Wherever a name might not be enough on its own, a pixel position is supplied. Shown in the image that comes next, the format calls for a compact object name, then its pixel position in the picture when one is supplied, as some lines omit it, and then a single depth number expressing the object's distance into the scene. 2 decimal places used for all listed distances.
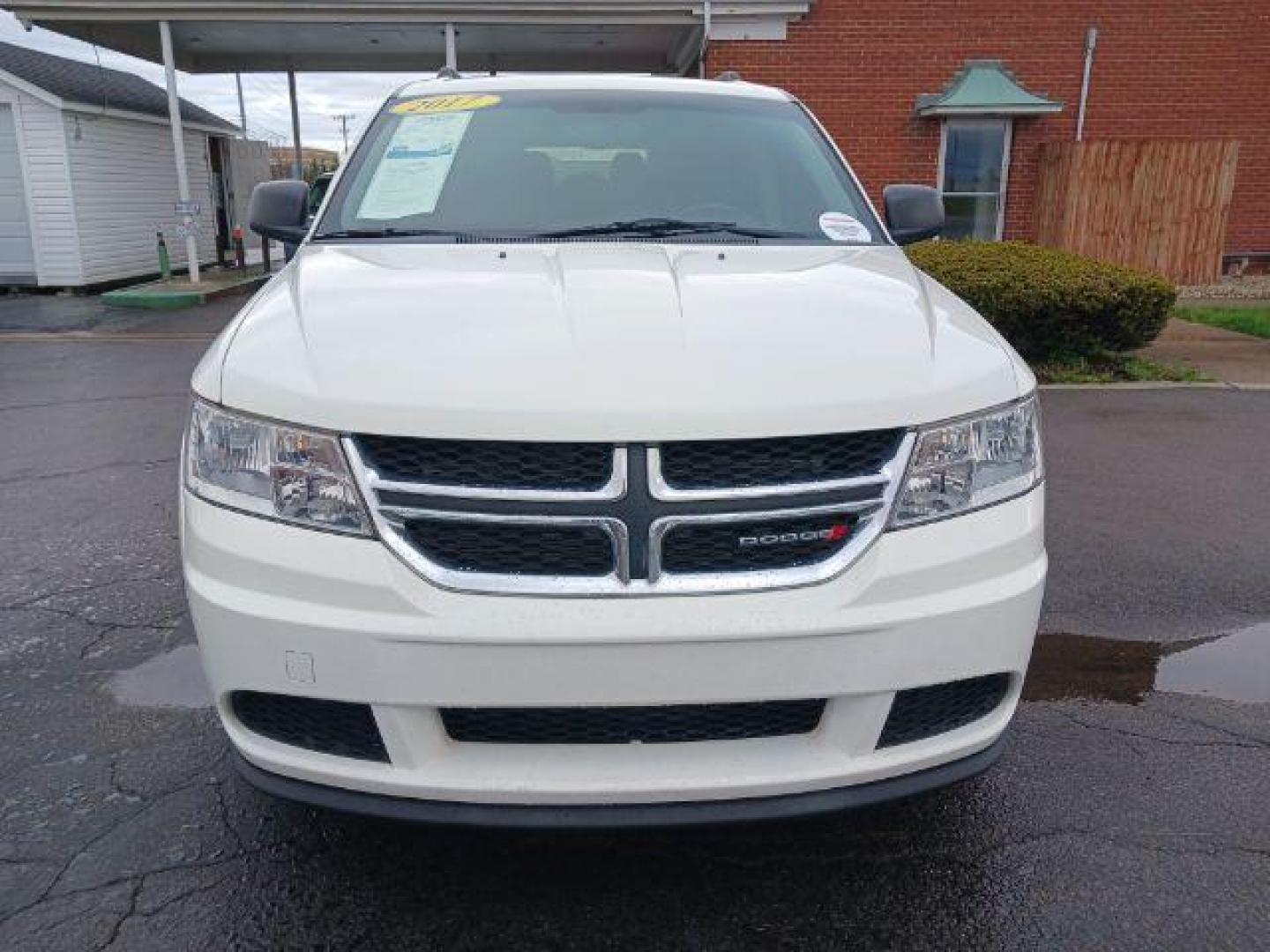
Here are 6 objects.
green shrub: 7.80
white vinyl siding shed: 15.04
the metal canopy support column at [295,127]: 17.66
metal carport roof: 12.87
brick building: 13.30
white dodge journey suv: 1.95
